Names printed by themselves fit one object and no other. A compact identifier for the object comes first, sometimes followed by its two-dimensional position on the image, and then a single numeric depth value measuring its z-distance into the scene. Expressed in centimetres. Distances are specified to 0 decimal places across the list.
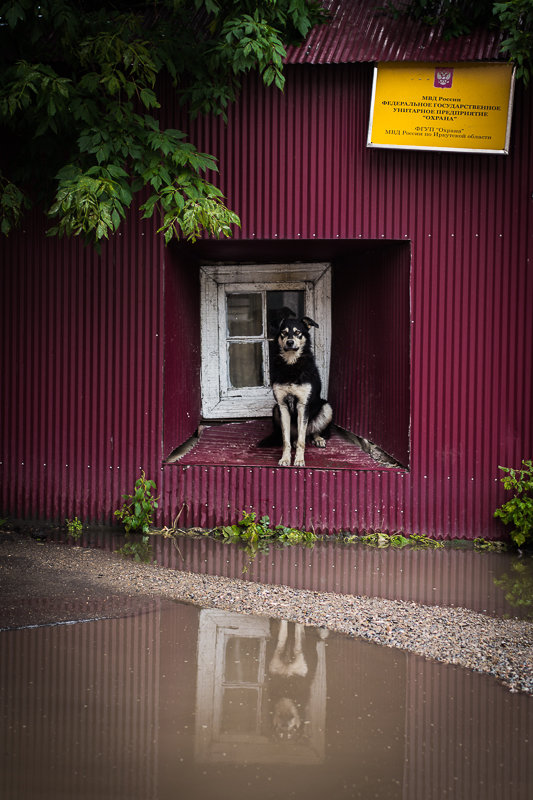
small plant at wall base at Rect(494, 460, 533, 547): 667
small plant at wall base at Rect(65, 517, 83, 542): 699
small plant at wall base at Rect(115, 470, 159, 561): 701
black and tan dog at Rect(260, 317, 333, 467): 764
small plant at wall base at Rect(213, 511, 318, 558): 689
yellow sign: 667
